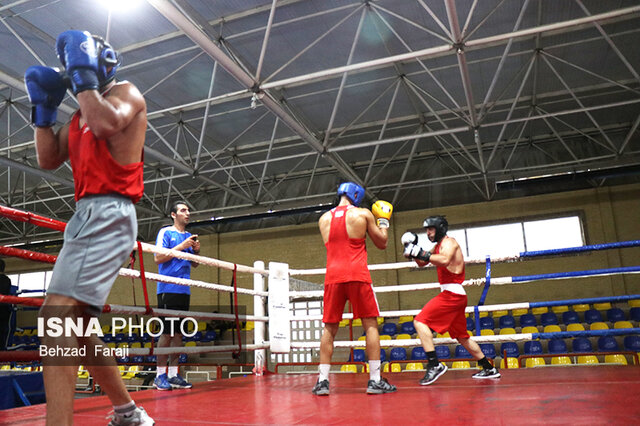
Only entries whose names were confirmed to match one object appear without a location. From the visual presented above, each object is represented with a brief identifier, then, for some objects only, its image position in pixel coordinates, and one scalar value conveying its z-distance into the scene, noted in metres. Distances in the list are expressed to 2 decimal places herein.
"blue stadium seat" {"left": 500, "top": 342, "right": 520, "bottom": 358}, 8.77
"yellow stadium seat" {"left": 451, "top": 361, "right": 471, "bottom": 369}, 8.00
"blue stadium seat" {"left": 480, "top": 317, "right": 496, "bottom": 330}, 10.43
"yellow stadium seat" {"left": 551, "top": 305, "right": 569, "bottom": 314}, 11.12
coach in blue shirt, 3.54
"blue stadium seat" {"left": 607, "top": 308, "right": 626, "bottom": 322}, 9.79
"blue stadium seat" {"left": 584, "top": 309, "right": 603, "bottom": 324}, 10.01
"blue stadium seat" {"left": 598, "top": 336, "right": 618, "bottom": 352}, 8.23
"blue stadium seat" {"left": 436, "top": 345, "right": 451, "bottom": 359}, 9.21
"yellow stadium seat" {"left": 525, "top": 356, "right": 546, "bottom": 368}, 7.20
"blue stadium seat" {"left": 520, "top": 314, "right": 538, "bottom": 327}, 10.34
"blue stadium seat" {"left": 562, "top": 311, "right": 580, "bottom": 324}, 9.96
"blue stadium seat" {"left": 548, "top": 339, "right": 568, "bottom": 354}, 8.46
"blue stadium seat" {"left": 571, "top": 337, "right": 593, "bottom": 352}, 8.26
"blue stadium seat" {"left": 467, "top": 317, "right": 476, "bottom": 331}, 10.04
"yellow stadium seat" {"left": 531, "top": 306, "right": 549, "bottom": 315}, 11.01
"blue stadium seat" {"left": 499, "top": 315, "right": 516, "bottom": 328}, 10.30
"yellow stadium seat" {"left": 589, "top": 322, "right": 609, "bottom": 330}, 8.77
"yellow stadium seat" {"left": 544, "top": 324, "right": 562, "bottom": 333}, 9.12
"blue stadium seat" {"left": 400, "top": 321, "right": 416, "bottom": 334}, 11.02
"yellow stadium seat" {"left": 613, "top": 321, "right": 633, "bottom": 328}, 8.42
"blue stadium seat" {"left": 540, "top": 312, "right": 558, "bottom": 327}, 10.30
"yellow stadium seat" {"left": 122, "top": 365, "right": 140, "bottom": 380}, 9.69
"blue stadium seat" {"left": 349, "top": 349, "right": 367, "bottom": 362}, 9.21
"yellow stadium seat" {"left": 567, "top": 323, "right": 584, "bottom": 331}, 9.10
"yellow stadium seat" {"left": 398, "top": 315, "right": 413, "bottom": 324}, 11.80
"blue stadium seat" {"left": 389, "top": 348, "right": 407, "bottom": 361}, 9.41
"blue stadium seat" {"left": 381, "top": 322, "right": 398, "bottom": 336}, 11.23
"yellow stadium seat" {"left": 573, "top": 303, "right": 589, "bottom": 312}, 11.00
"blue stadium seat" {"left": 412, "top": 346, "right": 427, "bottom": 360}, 9.33
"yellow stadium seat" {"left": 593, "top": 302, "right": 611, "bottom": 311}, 10.73
